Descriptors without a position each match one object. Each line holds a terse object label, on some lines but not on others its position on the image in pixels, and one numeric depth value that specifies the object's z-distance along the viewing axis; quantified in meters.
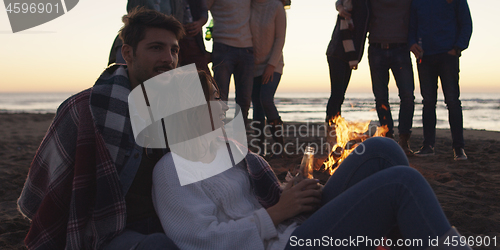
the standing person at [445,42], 4.89
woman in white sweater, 1.46
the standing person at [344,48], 4.93
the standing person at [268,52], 4.88
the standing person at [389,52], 4.91
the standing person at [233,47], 4.57
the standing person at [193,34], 4.25
